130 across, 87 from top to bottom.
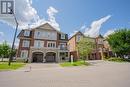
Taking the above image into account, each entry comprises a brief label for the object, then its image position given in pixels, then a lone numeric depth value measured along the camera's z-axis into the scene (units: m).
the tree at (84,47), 14.38
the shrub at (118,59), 17.34
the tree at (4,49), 21.77
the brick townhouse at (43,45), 16.85
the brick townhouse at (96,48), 21.23
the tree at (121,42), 17.46
